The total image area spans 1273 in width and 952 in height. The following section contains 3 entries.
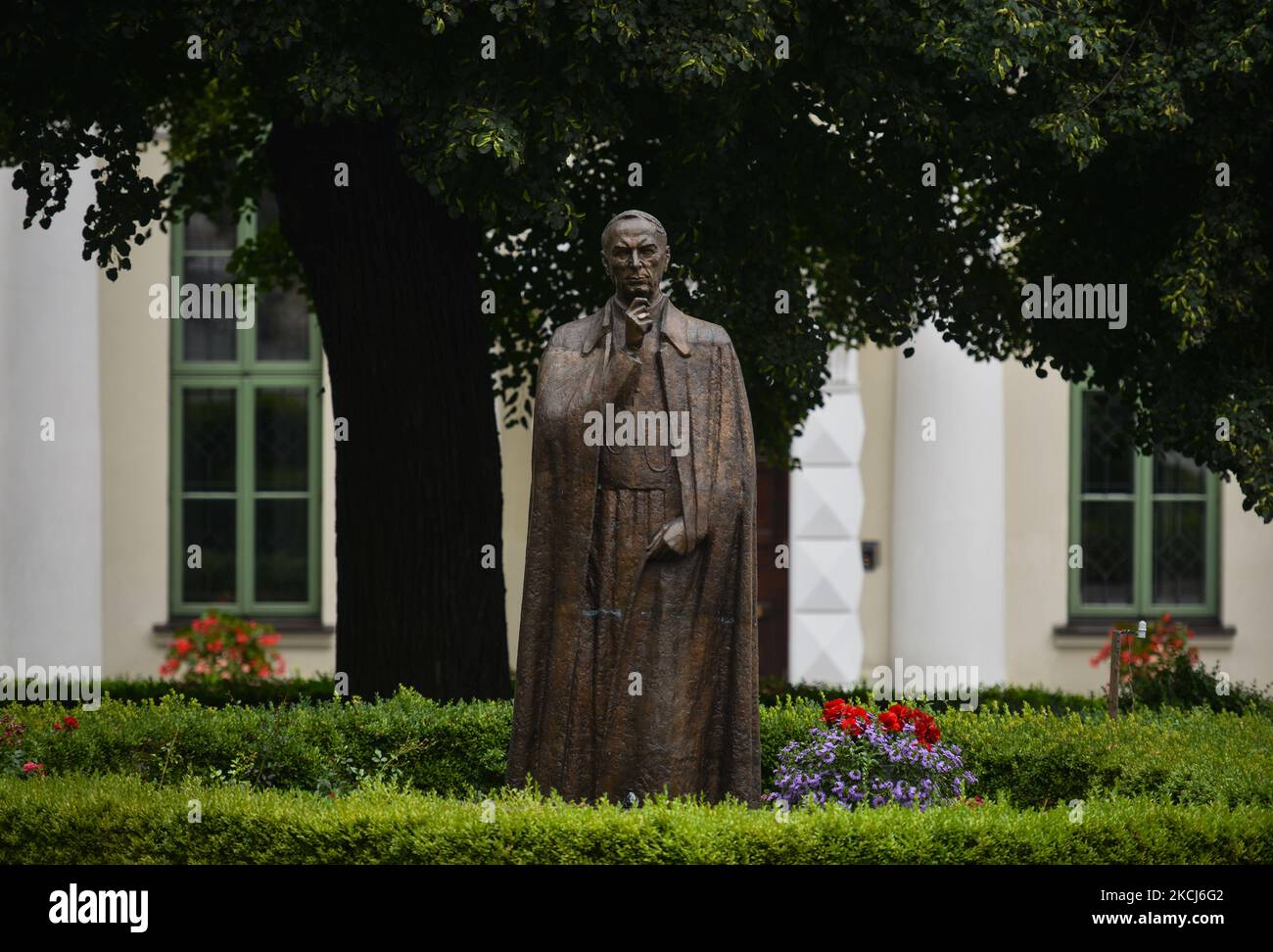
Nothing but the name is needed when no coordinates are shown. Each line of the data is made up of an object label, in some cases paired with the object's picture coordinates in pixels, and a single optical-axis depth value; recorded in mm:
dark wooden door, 41656
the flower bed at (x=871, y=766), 18891
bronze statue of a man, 16812
